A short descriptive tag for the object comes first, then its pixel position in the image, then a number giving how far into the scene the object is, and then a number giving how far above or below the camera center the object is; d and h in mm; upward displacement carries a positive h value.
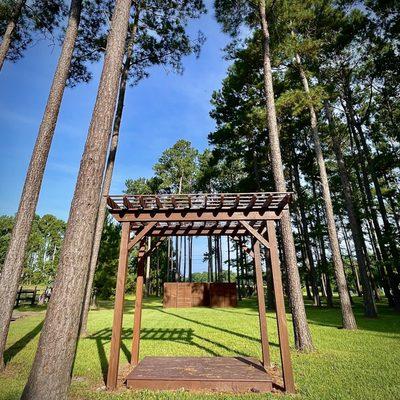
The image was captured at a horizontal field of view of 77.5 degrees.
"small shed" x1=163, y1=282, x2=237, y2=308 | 19484 -504
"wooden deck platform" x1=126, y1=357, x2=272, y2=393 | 4031 -1404
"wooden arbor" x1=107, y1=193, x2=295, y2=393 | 4504 +1371
